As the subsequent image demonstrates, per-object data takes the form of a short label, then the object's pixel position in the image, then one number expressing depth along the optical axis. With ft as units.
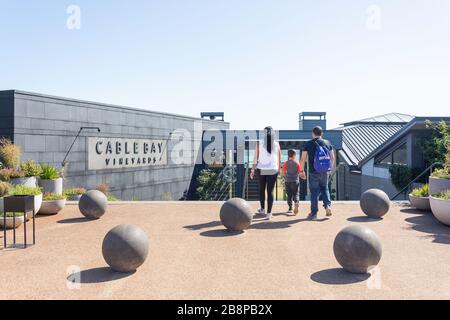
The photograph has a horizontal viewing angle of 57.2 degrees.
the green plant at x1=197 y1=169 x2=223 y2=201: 92.32
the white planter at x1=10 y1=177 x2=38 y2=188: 34.69
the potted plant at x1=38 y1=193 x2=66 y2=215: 34.30
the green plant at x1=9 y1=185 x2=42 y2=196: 29.84
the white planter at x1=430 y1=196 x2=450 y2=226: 28.30
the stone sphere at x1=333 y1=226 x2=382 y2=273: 18.15
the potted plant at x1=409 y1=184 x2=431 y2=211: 35.76
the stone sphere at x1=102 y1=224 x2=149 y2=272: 18.40
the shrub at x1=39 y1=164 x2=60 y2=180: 37.91
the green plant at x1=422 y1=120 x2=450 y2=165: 58.14
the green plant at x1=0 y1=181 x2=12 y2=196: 29.53
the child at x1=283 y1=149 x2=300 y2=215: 33.63
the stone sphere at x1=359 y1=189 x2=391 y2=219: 32.07
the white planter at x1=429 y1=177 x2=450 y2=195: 32.46
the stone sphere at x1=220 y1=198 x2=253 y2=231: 26.66
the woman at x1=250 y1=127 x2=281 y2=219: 30.42
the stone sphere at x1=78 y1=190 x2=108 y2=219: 32.04
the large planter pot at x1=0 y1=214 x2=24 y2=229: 28.17
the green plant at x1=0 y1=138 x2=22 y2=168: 40.11
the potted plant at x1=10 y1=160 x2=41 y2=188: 34.83
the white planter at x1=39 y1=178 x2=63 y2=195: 37.68
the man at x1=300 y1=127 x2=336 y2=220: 30.30
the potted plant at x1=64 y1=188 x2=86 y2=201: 44.84
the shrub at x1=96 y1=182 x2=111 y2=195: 62.54
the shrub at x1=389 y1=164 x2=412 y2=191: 65.36
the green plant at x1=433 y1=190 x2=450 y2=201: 29.01
